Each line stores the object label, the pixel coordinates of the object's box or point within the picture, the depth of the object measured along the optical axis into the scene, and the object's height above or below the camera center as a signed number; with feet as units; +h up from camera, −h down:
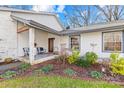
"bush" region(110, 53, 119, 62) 15.64 -2.36
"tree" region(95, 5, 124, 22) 38.65 +17.00
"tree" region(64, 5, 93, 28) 39.81 +15.62
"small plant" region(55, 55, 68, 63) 19.26 -3.25
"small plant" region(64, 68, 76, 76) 15.12 -5.24
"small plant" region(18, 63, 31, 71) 17.75 -4.92
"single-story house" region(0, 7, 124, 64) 19.96 +2.83
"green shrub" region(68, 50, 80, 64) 18.30 -2.72
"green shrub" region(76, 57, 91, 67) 17.73 -3.91
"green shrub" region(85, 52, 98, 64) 18.46 -2.79
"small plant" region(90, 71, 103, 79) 14.68 -5.57
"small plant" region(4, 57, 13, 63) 22.90 -4.20
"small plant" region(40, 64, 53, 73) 15.83 -4.83
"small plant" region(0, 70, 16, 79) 14.71 -5.64
